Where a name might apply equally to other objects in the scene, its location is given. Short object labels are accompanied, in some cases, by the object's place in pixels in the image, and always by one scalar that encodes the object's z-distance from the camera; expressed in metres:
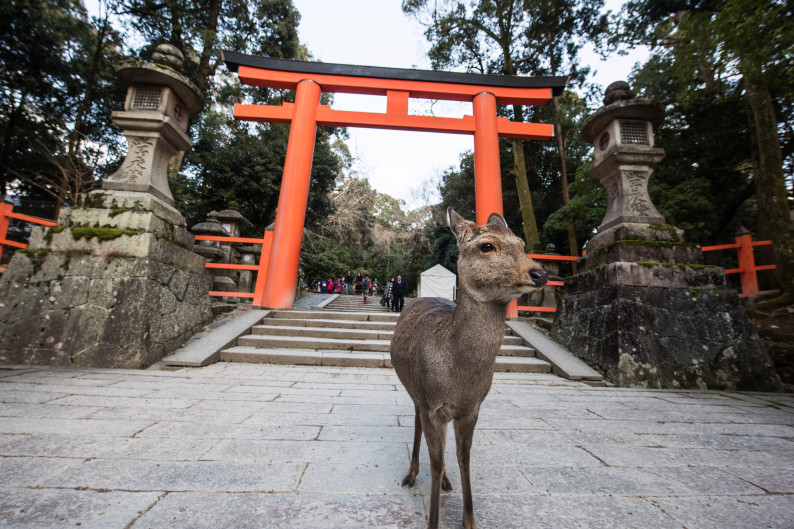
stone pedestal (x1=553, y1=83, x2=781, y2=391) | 3.80
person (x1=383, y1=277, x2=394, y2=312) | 10.77
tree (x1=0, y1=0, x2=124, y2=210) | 10.34
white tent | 13.77
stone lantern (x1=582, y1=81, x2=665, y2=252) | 4.75
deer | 1.30
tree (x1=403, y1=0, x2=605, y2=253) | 11.99
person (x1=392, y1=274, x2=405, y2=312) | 9.73
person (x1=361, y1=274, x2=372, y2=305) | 18.58
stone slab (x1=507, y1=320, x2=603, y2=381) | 4.03
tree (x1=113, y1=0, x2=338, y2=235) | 11.19
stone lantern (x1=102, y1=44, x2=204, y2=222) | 4.47
